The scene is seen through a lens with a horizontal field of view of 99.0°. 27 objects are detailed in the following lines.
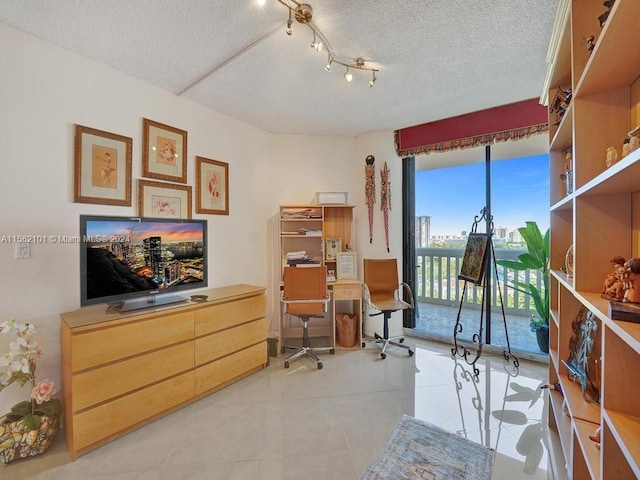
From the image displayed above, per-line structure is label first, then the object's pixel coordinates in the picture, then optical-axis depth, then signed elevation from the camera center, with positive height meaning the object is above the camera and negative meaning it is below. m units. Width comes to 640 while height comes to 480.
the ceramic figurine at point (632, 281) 0.85 -0.14
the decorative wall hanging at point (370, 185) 3.61 +0.72
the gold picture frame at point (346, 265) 3.55 -0.33
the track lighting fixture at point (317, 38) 1.57 +1.35
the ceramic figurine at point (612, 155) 1.01 +0.31
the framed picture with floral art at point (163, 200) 2.36 +0.37
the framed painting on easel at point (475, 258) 2.68 -0.20
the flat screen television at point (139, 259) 1.89 -0.15
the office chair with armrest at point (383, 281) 3.38 -0.52
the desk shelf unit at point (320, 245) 3.25 -0.07
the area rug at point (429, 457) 1.52 -1.31
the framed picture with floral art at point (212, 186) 2.79 +0.57
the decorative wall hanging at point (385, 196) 3.53 +0.56
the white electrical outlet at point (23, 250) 1.76 -0.06
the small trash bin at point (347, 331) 3.26 -1.10
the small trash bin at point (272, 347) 3.03 -1.20
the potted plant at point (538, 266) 2.82 -0.29
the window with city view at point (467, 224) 3.14 +0.19
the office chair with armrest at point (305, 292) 2.86 -0.55
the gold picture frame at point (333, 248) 3.62 -0.11
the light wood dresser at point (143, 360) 1.65 -0.87
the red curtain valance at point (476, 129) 2.74 +1.23
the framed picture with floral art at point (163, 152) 2.36 +0.80
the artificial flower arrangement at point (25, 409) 1.58 -1.05
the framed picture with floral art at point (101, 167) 1.99 +0.56
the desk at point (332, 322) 3.22 -1.07
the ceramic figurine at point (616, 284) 0.91 -0.16
